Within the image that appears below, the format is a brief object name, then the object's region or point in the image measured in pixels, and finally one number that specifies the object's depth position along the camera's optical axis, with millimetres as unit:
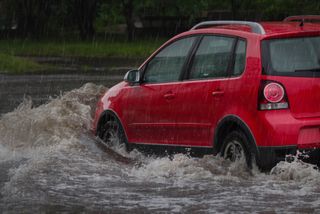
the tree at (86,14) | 48531
